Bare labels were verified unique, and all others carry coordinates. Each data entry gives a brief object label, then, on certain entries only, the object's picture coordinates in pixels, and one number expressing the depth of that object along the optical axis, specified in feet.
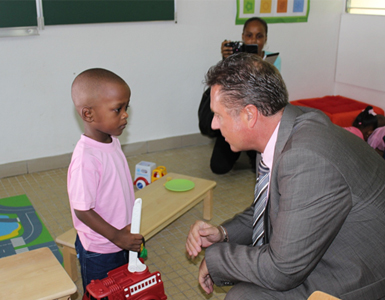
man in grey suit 3.61
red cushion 13.43
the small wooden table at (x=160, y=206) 6.74
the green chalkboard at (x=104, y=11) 10.35
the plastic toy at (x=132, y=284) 4.54
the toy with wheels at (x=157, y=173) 9.68
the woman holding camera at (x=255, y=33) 10.84
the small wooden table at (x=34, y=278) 3.83
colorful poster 13.04
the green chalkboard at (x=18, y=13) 9.74
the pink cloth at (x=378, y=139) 11.14
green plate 8.25
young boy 5.11
